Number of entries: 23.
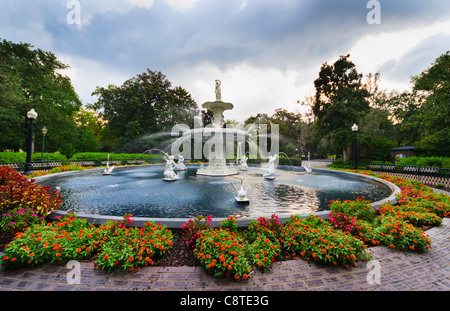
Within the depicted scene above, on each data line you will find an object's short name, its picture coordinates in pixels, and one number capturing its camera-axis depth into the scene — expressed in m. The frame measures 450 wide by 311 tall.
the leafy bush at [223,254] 2.77
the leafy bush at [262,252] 3.05
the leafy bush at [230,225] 4.01
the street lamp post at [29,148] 10.87
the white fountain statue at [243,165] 17.18
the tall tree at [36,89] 20.95
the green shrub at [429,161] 15.03
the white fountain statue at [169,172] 11.30
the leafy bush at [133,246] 2.94
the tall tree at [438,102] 13.27
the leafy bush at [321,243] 3.13
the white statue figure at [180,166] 17.16
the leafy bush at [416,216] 4.78
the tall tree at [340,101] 23.52
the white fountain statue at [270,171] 11.98
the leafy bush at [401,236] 3.60
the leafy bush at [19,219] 4.02
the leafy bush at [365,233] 3.93
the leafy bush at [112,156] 24.17
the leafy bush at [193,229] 3.71
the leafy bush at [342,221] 4.20
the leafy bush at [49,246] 2.96
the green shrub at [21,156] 16.12
